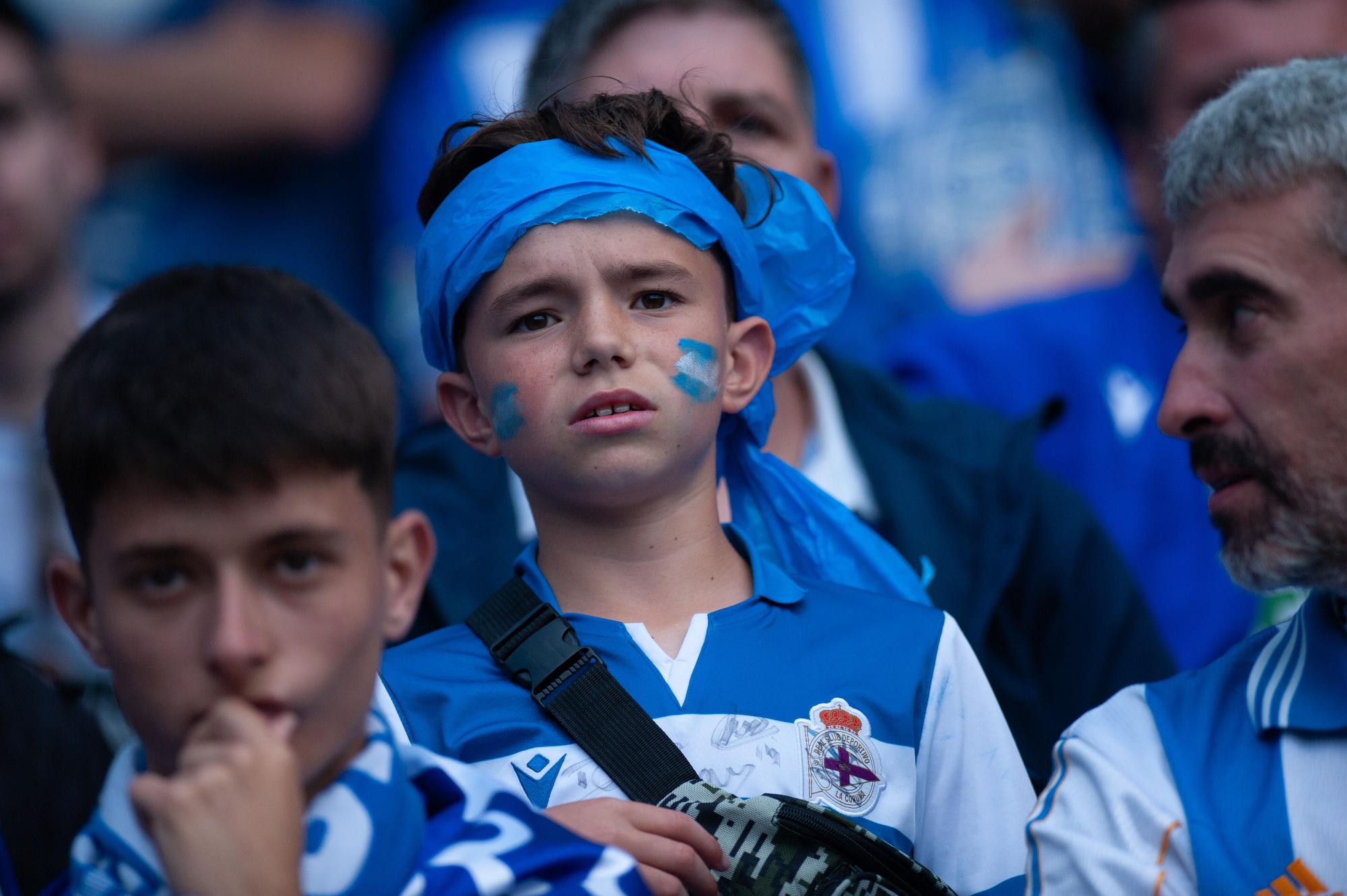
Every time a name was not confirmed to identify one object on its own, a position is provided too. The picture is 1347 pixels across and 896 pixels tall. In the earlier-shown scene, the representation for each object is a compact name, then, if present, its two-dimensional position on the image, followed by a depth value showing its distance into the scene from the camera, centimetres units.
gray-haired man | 420
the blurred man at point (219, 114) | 1118
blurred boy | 332
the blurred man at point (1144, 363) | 805
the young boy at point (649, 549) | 446
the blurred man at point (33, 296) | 846
